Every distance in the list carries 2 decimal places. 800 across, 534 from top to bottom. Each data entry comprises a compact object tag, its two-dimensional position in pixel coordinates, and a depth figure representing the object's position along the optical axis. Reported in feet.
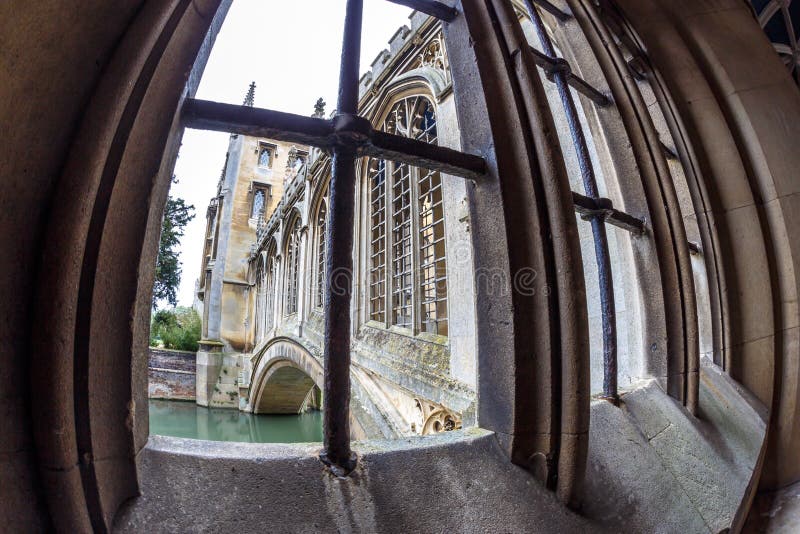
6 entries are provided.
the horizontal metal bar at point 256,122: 1.74
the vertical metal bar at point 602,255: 3.01
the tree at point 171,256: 39.17
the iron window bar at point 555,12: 4.73
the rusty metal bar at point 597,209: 3.14
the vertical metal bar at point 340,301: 1.74
